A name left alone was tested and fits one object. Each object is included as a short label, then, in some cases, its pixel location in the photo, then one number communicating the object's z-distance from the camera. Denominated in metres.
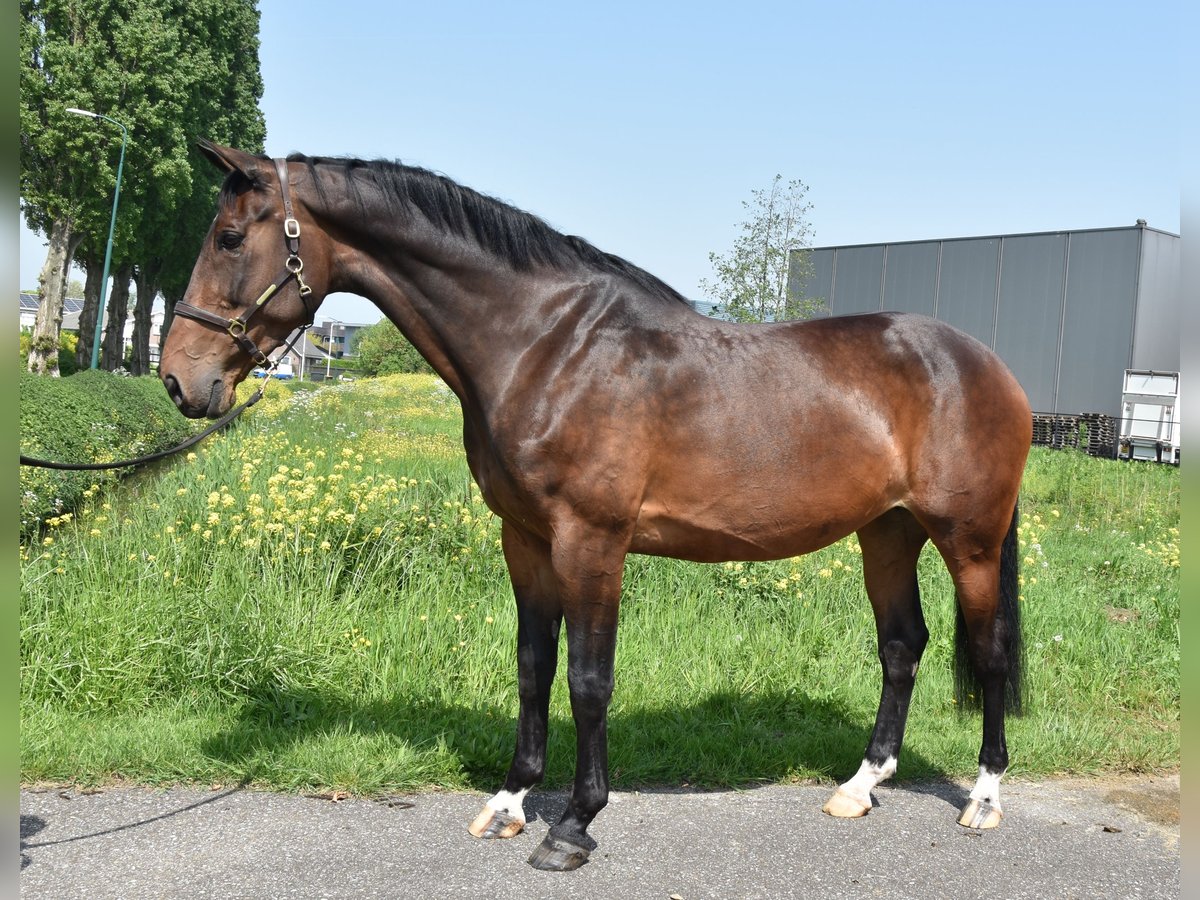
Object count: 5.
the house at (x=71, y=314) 85.43
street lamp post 23.36
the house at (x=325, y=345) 95.19
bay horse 3.49
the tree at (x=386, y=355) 60.88
